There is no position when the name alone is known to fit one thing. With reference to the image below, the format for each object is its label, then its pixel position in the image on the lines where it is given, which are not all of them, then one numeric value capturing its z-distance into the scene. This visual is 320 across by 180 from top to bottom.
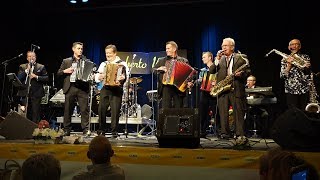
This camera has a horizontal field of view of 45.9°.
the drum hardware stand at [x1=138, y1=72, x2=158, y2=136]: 12.10
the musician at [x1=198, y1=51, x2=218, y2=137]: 9.28
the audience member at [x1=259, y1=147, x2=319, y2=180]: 2.54
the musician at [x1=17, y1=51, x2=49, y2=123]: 10.37
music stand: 10.73
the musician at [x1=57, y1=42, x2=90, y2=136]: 8.52
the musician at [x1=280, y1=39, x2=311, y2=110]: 8.52
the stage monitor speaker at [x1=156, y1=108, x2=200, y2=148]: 5.73
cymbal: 12.60
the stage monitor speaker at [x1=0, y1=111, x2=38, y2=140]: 7.29
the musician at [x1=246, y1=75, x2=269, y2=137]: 11.14
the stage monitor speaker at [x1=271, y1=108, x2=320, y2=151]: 4.91
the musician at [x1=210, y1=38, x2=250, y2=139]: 7.20
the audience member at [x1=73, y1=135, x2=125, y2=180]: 3.61
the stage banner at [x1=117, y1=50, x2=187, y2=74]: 14.38
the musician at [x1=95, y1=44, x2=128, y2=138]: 8.30
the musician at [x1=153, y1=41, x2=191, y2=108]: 8.13
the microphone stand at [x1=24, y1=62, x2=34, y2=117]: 10.05
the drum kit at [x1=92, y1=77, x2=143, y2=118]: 12.42
